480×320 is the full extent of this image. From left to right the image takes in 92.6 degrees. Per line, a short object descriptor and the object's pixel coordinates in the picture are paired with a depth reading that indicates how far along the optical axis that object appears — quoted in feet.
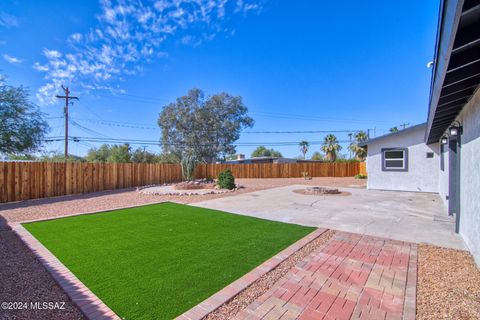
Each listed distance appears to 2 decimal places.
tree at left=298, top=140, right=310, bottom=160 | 181.48
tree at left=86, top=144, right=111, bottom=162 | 123.75
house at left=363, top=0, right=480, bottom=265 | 5.17
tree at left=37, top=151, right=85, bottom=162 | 94.85
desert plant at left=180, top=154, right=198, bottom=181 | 46.98
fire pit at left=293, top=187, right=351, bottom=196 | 34.36
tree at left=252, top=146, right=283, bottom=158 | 203.95
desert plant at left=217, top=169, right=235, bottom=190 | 41.10
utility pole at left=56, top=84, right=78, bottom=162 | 55.72
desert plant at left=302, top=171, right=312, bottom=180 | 65.50
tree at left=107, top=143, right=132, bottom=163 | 110.96
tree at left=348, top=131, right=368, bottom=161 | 89.32
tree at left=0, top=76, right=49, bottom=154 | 33.68
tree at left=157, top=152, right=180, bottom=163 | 88.37
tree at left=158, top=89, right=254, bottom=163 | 84.48
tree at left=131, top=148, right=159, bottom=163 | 116.08
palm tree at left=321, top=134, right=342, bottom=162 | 109.60
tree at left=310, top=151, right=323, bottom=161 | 169.83
